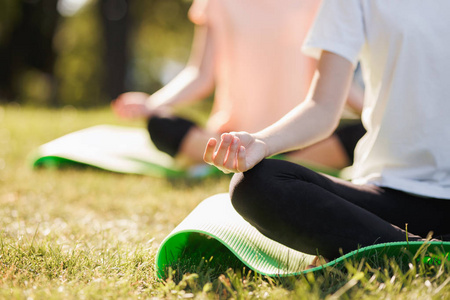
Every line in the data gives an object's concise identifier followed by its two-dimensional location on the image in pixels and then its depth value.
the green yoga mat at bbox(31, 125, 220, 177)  3.79
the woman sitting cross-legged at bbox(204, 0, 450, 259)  1.73
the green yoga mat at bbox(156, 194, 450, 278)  1.63
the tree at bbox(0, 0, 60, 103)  16.33
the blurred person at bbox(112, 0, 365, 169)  3.61
